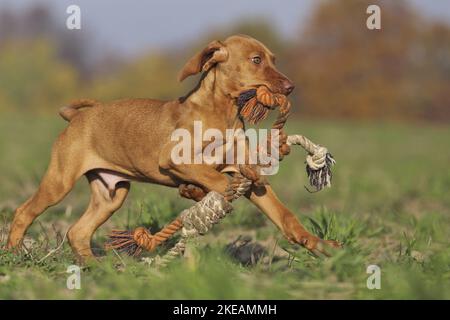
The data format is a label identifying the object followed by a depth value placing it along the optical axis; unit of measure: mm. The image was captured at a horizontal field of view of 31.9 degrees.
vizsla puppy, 5461
